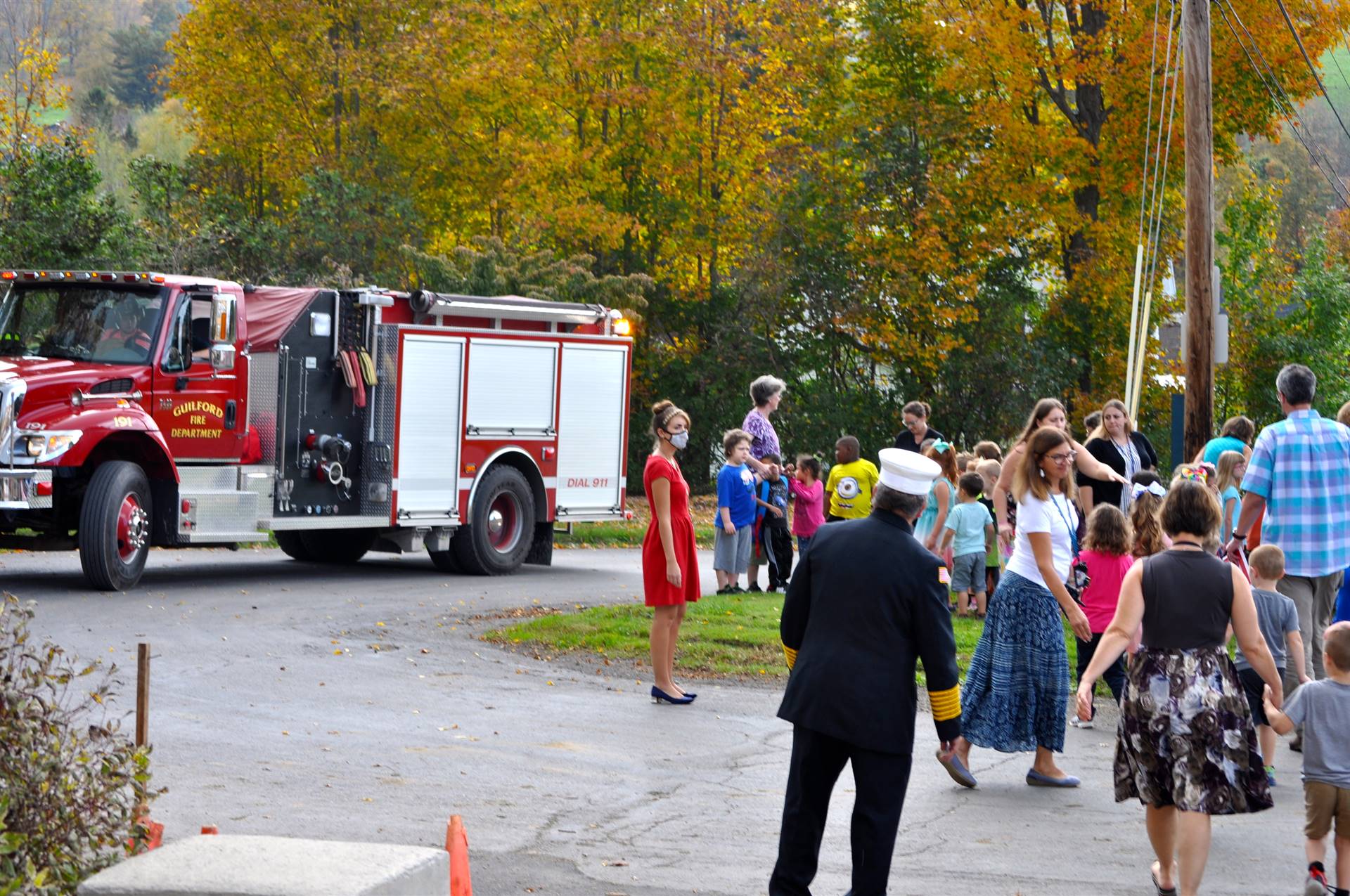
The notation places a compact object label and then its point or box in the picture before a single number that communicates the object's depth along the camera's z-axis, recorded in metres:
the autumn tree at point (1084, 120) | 28.77
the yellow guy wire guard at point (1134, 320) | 21.94
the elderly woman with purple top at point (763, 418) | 15.80
